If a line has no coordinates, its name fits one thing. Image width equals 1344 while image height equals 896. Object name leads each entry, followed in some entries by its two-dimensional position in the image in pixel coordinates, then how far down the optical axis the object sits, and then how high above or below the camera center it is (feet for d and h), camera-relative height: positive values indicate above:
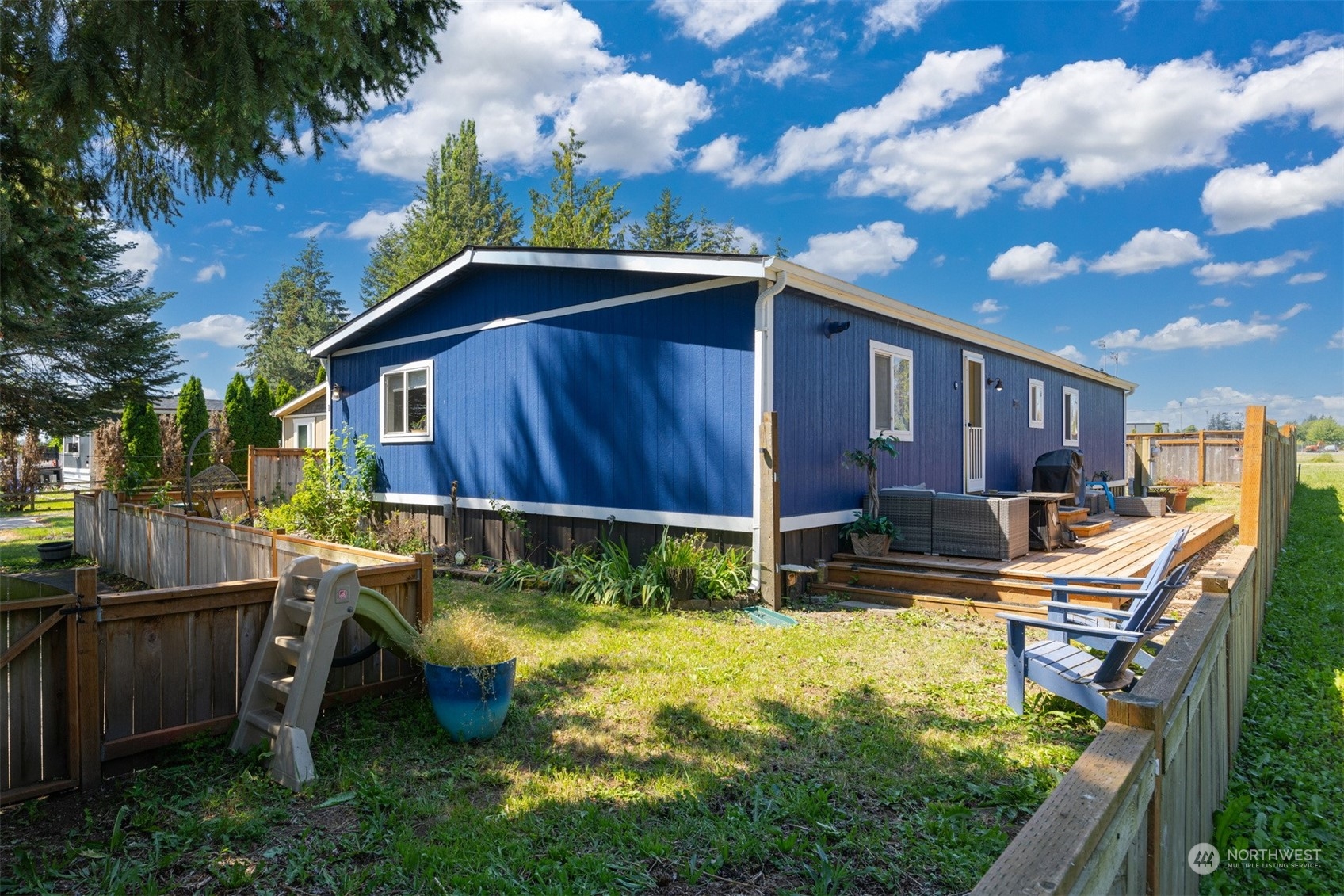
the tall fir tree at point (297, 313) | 135.44 +28.32
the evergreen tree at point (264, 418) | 76.48 +3.90
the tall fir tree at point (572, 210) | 85.25 +30.21
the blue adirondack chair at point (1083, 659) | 11.66 -3.87
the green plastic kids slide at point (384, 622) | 12.35 -3.10
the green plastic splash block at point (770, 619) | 20.85 -5.10
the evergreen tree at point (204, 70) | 12.82 +7.50
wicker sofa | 24.89 -2.74
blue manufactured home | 24.13 +2.57
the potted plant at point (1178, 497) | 44.39 -3.21
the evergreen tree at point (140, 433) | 65.21 +2.10
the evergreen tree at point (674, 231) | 107.04 +33.87
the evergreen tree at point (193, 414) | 69.77 +4.01
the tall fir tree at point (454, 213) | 97.96 +35.21
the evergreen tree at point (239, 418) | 74.59 +3.82
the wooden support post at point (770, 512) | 22.70 -1.99
